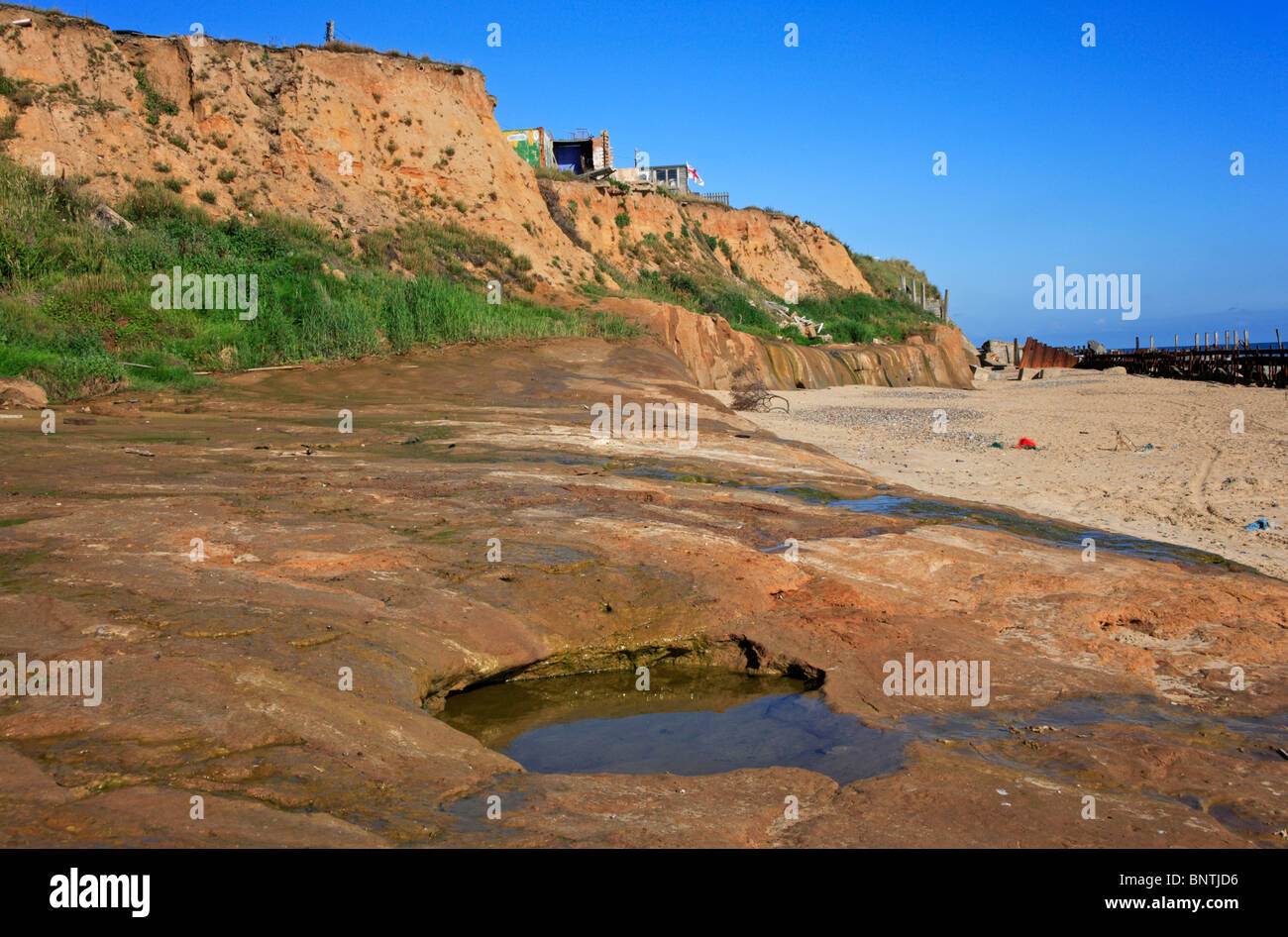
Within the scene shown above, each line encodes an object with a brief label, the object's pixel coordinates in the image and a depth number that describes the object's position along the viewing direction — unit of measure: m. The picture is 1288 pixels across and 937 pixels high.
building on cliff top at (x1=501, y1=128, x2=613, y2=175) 49.62
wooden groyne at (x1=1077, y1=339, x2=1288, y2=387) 34.94
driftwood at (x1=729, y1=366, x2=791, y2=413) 21.92
